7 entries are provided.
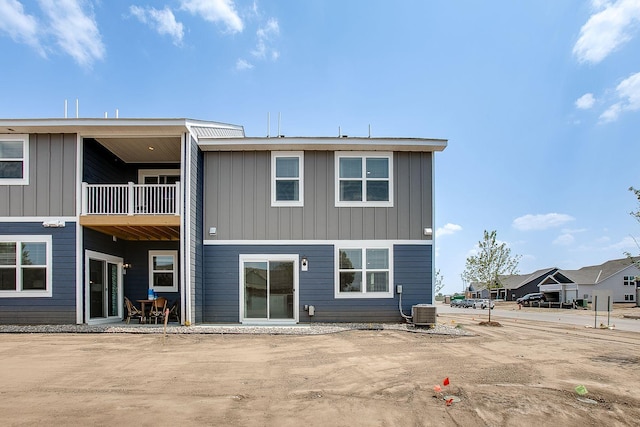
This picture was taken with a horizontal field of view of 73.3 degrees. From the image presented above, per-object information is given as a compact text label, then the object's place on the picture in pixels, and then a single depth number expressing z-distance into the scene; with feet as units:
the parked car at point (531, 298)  155.73
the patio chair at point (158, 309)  43.24
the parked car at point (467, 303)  160.86
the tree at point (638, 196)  31.45
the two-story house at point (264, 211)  39.93
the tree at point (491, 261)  61.00
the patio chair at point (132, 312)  43.32
